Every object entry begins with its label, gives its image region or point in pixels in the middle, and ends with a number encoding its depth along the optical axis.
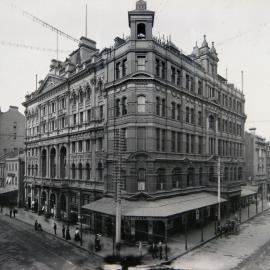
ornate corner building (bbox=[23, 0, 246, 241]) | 27.00
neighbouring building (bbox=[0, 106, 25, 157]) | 64.15
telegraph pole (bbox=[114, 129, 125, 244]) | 22.09
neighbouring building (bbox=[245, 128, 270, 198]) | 60.62
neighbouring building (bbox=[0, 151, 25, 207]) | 50.06
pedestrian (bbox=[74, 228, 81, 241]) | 26.28
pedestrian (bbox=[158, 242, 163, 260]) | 20.91
